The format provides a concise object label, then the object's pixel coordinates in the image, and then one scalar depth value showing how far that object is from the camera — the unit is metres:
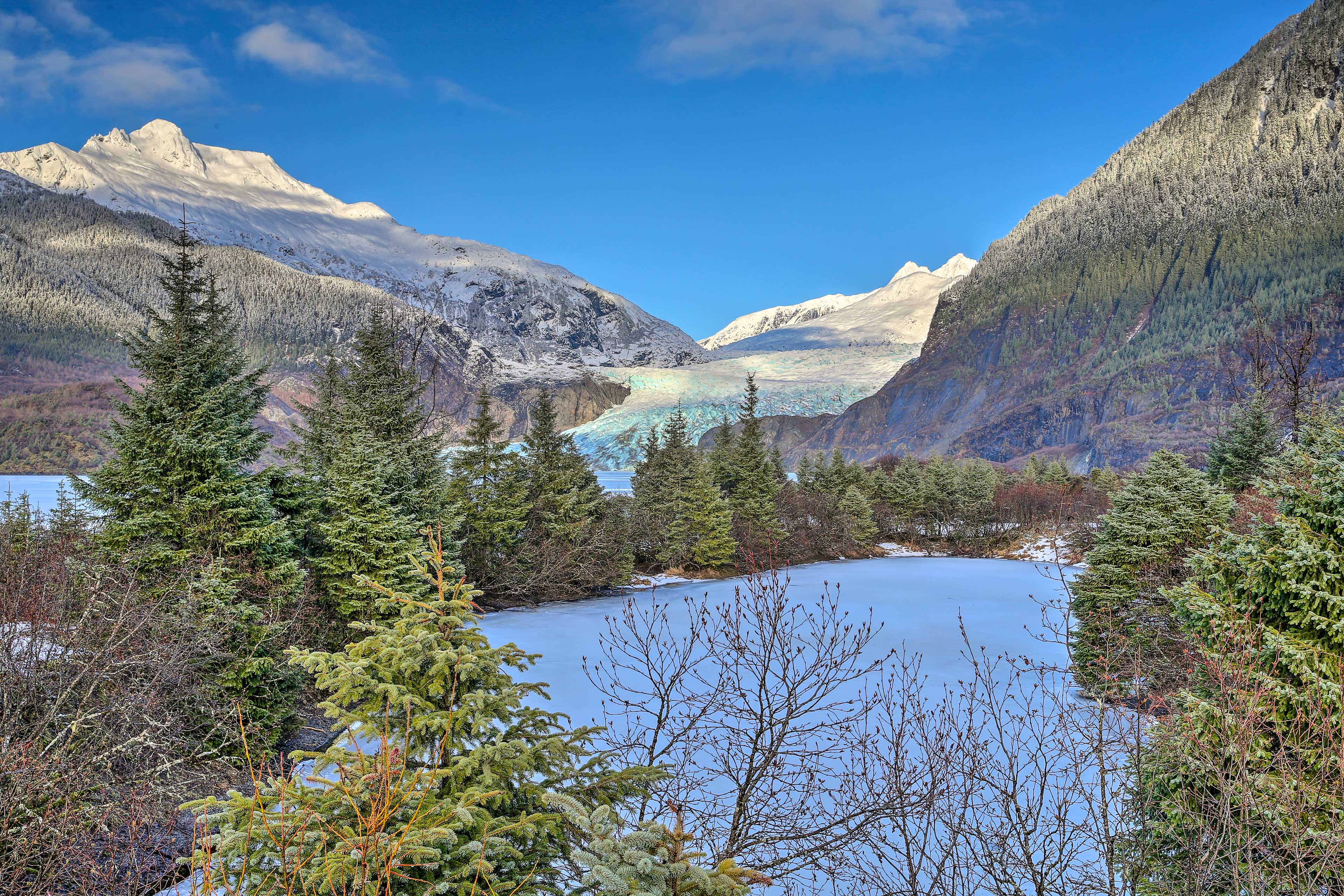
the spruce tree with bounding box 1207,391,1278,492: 21.33
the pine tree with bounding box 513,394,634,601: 25.42
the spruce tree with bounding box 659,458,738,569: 32.72
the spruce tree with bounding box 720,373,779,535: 36.78
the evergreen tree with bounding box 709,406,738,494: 38.06
